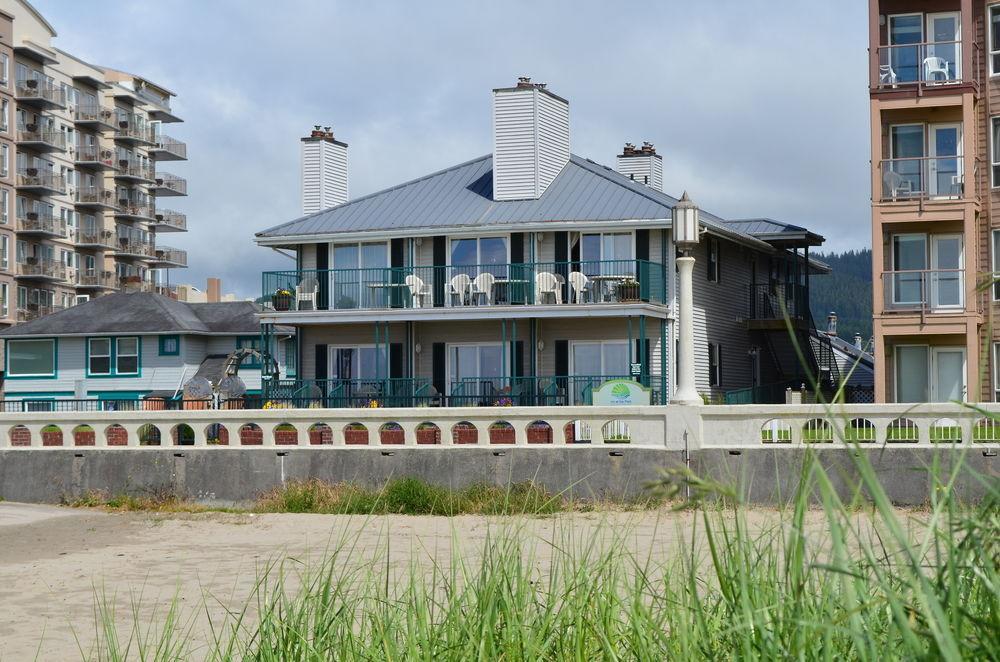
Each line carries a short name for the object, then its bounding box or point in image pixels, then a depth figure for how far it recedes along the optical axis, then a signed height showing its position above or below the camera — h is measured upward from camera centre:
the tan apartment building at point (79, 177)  78.38 +10.32
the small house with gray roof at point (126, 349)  56.22 -0.44
